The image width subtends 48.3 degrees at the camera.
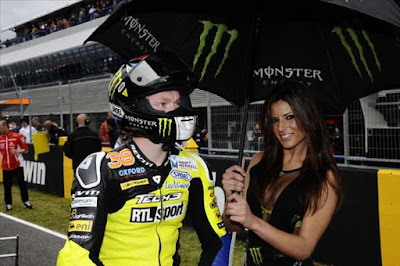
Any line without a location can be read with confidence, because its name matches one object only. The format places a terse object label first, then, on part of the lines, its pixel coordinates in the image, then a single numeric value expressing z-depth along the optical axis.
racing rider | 1.84
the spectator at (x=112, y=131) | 10.26
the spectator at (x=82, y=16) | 28.34
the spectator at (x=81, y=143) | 8.45
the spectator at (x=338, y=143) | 6.26
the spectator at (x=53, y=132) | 12.36
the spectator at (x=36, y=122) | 15.02
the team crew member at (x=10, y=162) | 9.36
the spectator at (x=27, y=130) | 14.45
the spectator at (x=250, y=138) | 7.07
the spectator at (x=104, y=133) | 11.50
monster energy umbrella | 2.74
